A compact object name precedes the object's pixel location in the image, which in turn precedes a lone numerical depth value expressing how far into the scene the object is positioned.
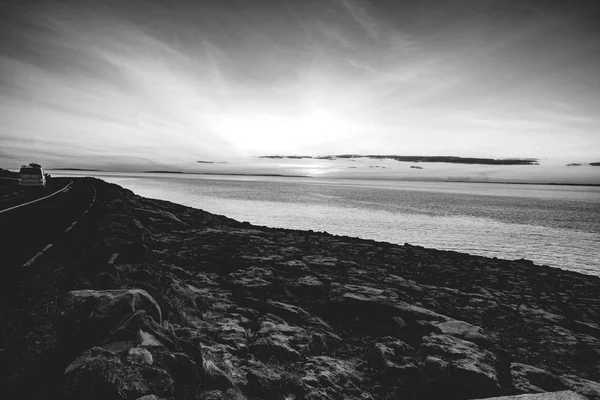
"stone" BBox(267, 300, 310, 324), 7.25
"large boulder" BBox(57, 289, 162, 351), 4.00
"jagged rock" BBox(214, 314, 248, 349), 5.75
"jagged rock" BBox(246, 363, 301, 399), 4.53
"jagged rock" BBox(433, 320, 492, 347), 6.85
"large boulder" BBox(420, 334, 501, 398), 5.17
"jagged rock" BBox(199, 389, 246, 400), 3.92
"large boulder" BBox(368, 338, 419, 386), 5.34
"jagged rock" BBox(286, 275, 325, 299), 8.94
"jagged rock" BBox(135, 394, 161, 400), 3.01
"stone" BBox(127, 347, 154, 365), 3.47
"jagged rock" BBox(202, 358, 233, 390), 4.18
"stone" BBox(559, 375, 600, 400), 5.36
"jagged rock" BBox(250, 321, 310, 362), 5.58
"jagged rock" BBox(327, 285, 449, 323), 7.71
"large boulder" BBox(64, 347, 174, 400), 2.97
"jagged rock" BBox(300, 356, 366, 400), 4.75
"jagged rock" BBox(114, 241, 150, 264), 8.45
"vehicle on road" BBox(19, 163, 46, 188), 35.34
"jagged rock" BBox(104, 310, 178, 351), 3.78
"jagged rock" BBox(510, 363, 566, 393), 5.39
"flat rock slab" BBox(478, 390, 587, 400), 4.63
